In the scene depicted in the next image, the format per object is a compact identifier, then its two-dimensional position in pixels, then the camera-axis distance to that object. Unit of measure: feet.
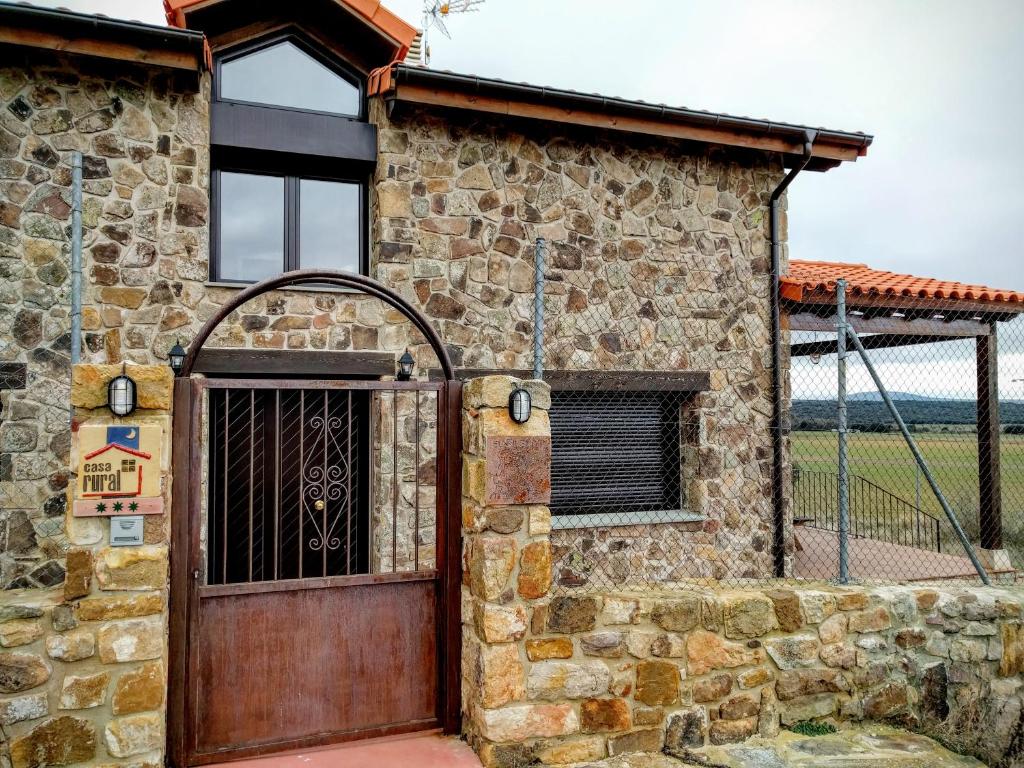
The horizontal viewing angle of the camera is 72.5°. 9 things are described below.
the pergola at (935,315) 23.30
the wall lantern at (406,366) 20.39
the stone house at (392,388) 11.11
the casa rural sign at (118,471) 10.17
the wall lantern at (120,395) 10.25
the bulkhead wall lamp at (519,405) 11.78
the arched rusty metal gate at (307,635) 11.05
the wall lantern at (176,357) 18.61
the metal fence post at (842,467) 14.75
